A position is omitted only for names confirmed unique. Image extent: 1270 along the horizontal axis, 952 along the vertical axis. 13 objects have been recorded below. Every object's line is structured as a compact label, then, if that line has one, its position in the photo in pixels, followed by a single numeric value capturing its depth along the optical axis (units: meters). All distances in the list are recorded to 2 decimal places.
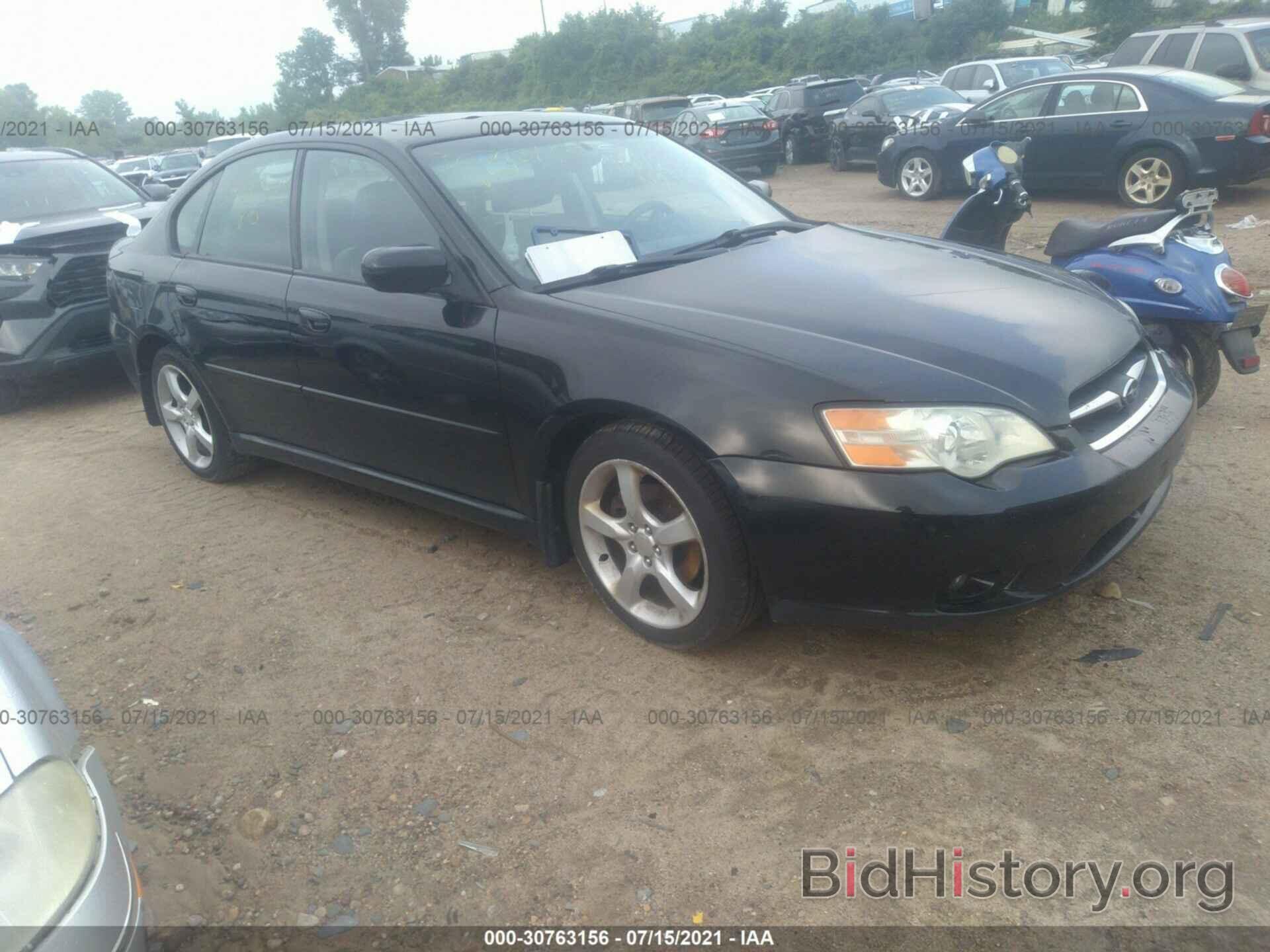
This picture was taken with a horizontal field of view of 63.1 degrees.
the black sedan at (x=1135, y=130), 9.74
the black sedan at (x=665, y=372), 2.66
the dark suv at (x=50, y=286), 6.64
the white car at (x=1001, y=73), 17.38
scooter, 4.43
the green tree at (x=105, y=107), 92.06
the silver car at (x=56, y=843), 1.66
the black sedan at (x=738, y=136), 17.78
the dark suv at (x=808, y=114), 19.20
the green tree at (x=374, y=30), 72.75
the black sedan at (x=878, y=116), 15.73
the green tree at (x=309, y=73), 67.62
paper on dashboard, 3.46
